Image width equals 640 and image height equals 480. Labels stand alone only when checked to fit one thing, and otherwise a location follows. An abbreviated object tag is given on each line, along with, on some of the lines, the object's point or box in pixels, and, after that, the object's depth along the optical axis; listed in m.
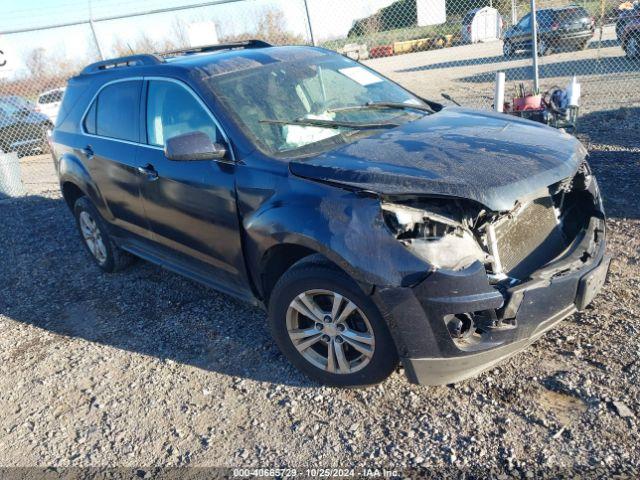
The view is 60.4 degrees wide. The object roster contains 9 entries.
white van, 14.02
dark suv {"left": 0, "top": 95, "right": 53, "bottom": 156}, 12.50
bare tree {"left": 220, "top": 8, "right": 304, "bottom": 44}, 10.38
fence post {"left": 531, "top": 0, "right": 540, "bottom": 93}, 7.70
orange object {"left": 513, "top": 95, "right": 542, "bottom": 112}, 6.43
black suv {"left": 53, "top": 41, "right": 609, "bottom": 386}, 2.62
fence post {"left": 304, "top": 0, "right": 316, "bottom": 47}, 8.48
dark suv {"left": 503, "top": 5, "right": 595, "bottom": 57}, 14.70
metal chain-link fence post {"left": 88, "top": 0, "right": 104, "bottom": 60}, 9.99
